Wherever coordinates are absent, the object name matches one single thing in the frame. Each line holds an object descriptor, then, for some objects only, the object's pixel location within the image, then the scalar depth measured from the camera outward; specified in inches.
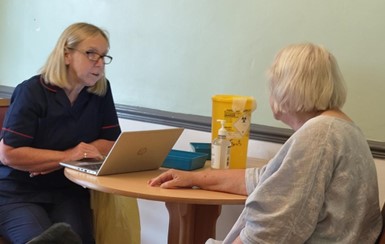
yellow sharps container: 80.2
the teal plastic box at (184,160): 77.5
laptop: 70.1
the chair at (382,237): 54.7
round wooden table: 64.2
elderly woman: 52.4
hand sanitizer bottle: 77.2
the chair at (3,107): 96.7
